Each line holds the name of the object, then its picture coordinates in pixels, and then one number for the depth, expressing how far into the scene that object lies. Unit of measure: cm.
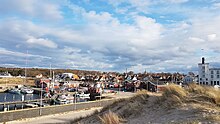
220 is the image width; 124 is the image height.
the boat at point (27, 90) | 9969
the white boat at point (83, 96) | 7943
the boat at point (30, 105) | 5025
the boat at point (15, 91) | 10072
